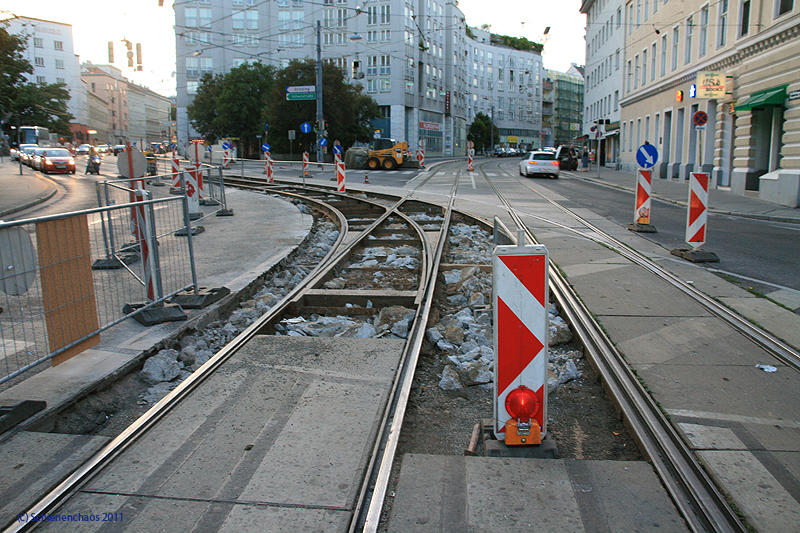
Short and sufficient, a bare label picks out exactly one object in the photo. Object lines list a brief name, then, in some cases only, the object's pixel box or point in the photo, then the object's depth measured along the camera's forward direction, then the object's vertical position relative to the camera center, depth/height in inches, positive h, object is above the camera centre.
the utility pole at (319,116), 1558.8 +105.3
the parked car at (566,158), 1680.6 -11.1
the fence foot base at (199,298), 240.8 -56.5
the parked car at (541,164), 1258.0 -20.1
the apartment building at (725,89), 743.1 +99.7
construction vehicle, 1450.5 +3.7
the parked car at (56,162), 1411.2 -2.6
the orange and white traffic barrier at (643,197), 443.5 -34.5
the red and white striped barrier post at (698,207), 349.4 -31.6
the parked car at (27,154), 1668.3 +20.9
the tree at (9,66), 910.4 +150.5
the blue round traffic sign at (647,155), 447.8 -1.6
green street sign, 1555.1 +157.8
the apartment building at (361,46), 2834.6 +547.1
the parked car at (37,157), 1501.6 +10.3
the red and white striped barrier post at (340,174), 821.5 -23.0
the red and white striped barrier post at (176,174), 559.8 -13.5
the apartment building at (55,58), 3850.9 +663.5
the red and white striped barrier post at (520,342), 122.4 -38.9
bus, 2364.7 +102.7
